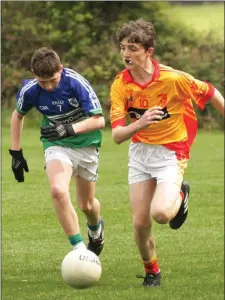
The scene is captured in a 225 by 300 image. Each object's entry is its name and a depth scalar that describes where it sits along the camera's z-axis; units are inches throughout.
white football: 569.9
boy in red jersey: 612.4
